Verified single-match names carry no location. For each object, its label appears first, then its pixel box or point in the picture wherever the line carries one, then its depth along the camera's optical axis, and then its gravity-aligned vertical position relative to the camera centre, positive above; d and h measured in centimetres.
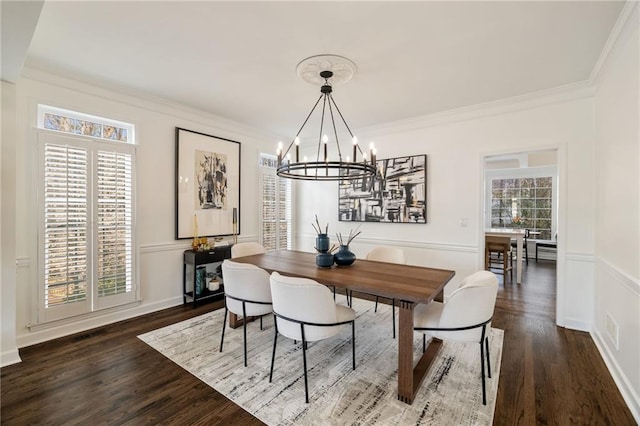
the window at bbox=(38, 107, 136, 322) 287 -10
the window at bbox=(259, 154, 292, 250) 515 +7
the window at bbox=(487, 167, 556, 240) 780 +36
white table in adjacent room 528 -59
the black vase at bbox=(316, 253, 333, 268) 279 -48
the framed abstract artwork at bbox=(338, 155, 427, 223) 428 +28
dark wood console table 384 -80
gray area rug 187 -132
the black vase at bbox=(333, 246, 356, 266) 285 -46
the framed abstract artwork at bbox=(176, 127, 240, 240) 395 +37
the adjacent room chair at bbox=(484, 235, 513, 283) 527 -65
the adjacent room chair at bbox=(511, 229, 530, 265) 652 -73
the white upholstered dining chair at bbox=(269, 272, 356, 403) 196 -70
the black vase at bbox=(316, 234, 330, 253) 288 -32
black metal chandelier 234 +40
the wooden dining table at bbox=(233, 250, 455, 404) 197 -56
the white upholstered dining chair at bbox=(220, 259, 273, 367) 243 -68
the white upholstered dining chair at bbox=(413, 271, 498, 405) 193 -72
